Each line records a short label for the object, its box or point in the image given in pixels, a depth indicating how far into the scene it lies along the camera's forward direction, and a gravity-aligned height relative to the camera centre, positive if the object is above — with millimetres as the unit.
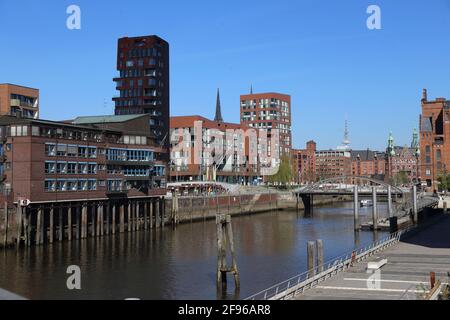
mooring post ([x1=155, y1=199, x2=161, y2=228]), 90562 -7588
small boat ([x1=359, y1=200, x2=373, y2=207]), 156600 -10084
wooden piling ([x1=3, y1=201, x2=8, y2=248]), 61400 -6923
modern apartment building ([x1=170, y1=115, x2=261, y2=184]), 152625 +5941
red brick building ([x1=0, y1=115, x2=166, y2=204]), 66750 +1516
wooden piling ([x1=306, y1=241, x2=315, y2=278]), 38569 -6373
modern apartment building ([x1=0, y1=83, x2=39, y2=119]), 117188 +16496
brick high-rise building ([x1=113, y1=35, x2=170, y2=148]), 137875 +23708
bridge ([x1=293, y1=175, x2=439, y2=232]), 84231 -7060
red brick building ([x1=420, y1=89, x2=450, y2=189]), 169375 +7663
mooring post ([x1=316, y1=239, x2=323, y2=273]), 40781 -6416
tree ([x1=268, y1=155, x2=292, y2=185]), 180125 -1757
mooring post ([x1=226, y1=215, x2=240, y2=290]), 39819 -7071
